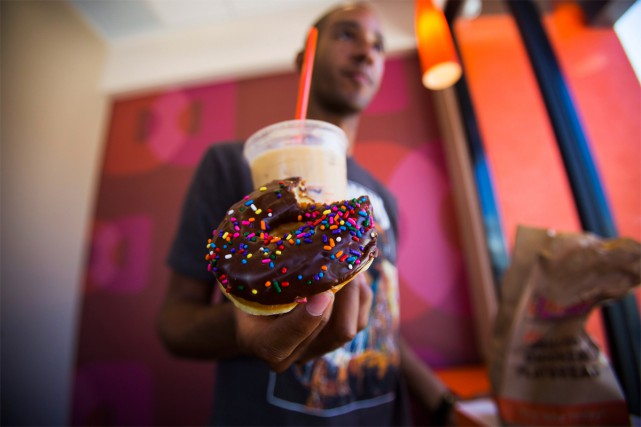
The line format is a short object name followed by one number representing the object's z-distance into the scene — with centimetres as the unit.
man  64
